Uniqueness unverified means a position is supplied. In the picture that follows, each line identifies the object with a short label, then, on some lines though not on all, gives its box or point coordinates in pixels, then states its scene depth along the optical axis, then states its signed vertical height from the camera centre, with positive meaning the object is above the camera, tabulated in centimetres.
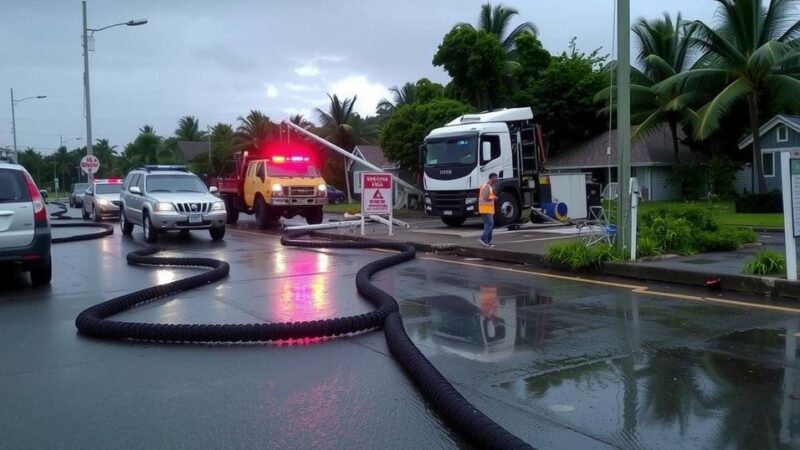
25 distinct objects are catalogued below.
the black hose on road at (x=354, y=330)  434 -121
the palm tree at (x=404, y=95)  5369 +883
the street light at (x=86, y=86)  3048 +583
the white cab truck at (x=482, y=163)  1956 +124
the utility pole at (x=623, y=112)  1143 +151
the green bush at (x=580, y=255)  1139 -87
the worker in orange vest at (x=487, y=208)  1425 -6
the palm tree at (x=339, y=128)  5447 +646
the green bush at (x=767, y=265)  948 -91
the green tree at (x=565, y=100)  3847 +583
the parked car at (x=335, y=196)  4675 +89
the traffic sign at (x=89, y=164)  3041 +222
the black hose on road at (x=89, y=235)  1734 -50
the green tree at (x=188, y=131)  8712 +1035
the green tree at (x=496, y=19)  4178 +1135
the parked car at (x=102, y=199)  2566 +57
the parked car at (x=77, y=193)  4356 +138
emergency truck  2138 +80
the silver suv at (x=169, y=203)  1677 +24
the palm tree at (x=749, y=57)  2677 +565
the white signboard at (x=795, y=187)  893 +15
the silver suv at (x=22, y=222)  976 -9
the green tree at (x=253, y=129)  6034 +732
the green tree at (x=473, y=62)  3472 +741
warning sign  1808 +37
